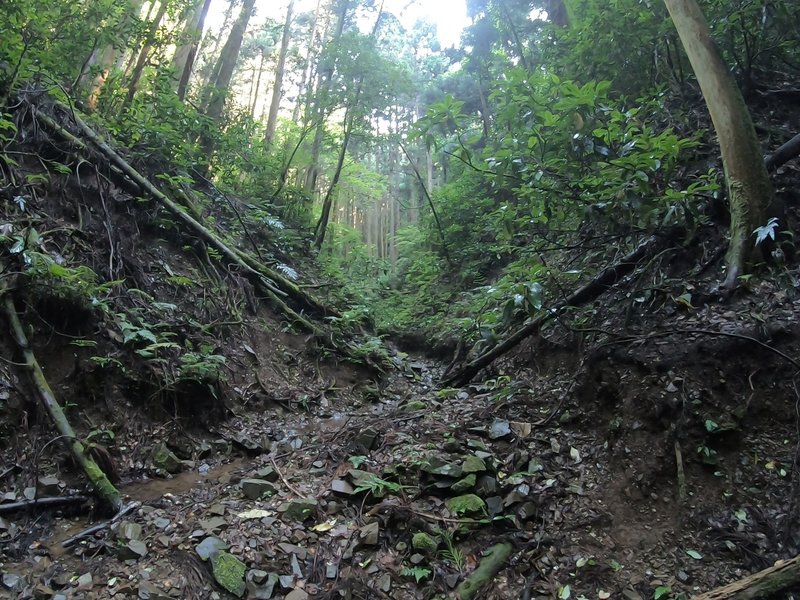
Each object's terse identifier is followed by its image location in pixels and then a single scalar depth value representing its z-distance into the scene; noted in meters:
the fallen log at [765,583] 2.42
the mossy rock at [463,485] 3.92
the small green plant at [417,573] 3.28
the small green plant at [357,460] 4.43
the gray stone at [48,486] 3.73
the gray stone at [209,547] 3.31
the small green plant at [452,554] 3.38
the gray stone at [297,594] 3.10
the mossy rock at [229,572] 3.12
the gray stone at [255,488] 4.16
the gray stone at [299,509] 3.80
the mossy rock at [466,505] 3.74
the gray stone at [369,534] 3.56
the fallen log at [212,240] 6.89
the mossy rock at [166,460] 4.64
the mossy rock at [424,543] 3.47
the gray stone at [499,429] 4.61
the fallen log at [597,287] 5.61
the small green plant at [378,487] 3.99
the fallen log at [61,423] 3.83
